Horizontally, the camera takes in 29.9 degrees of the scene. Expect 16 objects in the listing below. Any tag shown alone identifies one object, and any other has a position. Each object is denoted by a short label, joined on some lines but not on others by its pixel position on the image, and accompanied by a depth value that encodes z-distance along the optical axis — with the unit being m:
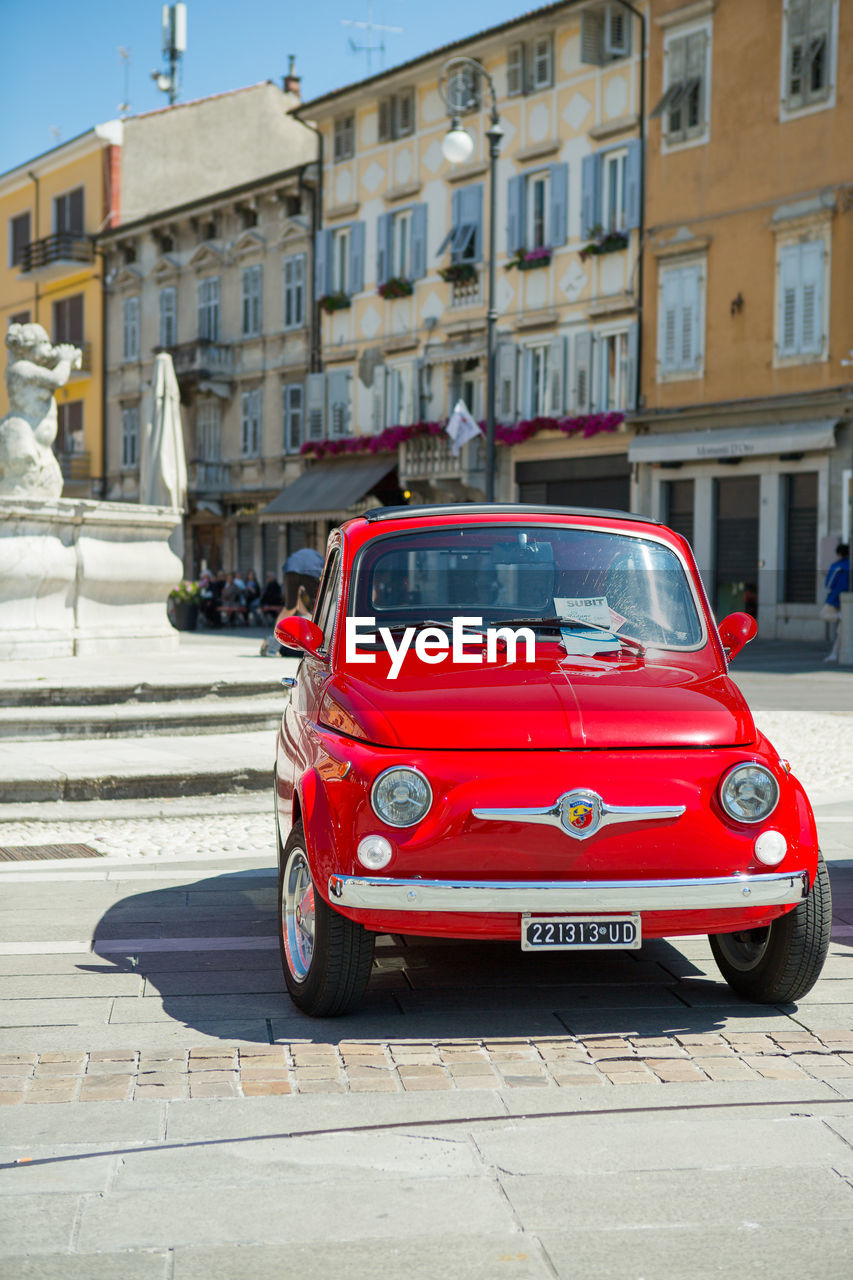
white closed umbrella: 19.52
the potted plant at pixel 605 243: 34.47
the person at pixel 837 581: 25.58
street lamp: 25.36
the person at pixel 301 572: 20.72
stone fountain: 15.69
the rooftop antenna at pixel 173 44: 61.16
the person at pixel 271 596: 38.31
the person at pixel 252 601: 39.84
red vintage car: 4.95
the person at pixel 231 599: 39.50
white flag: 34.84
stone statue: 16.72
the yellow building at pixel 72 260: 54.28
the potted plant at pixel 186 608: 35.16
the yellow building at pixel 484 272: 34.91
